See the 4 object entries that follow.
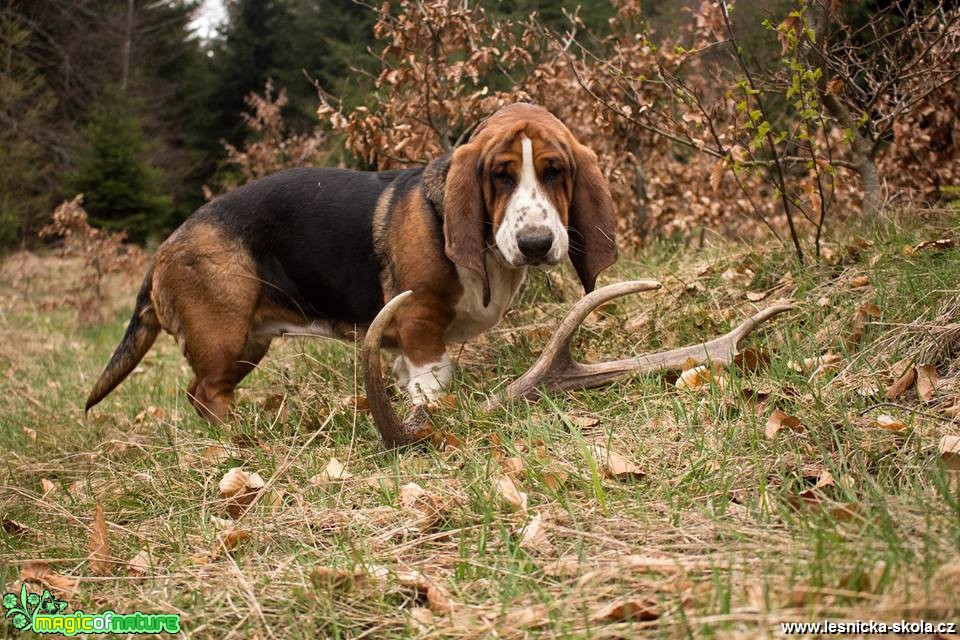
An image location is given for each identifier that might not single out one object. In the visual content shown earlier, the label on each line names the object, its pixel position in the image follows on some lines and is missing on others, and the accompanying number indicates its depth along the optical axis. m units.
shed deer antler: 3.45
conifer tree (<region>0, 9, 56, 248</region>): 14.74
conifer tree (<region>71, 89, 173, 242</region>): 18.06
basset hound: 3.63
